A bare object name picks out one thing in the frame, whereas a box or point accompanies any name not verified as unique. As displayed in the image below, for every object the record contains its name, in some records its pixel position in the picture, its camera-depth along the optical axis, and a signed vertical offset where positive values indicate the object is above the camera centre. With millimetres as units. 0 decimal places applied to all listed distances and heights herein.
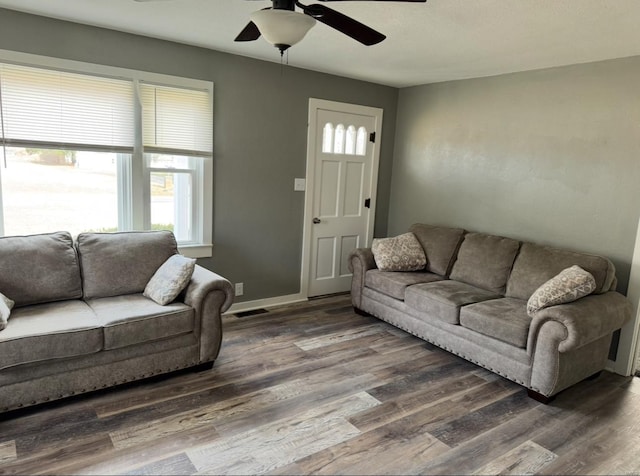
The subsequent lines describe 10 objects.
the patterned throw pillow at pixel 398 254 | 4160 -804
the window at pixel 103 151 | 3059 +31
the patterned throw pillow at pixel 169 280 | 2949 -849
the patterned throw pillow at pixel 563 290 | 2889 -731
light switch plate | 4441 -200
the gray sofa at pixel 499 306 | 2799 -980
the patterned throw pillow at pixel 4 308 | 2370 -920
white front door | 4551 -221
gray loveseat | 2393 -990
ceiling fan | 1771 +606
